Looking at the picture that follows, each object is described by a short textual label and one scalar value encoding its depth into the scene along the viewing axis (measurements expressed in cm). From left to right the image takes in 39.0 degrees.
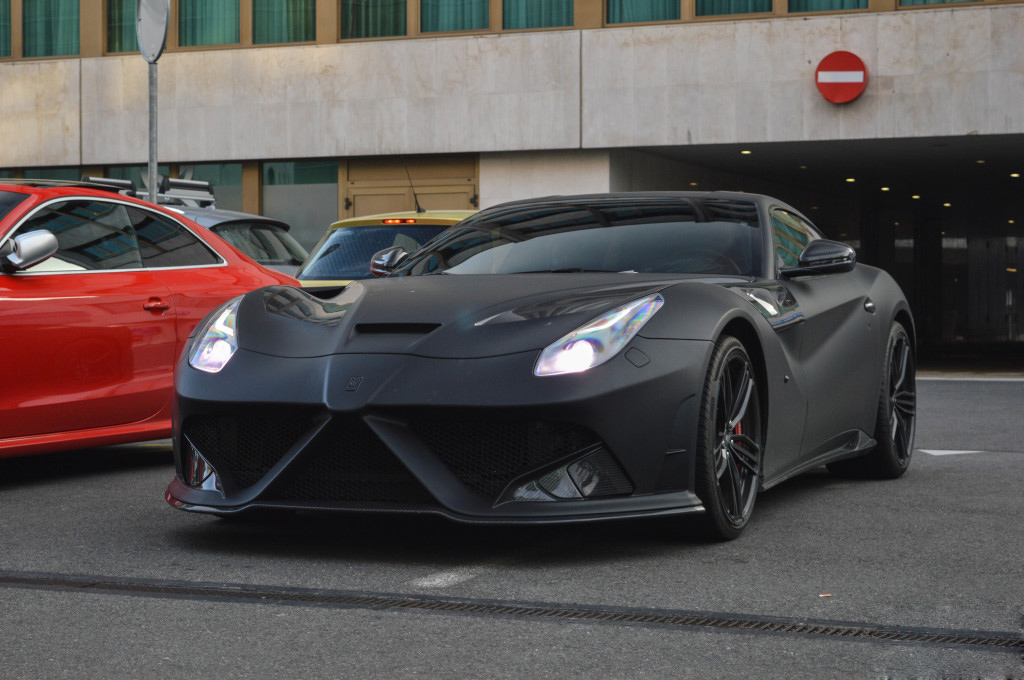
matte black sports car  429
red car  604
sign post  1271
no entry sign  2023
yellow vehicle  1021
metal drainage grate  346
